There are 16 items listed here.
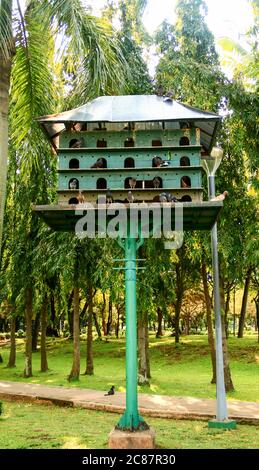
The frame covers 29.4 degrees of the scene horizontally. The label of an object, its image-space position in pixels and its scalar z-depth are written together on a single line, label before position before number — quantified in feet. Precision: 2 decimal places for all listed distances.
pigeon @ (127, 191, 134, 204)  24.57
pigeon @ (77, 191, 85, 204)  24.70
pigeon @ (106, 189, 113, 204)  24.88
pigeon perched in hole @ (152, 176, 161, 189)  25.53
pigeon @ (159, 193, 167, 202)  24.41
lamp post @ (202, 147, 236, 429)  31.96
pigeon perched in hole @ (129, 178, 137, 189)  25.50
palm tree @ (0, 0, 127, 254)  28.17
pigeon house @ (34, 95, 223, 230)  25.61
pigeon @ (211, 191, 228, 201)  24.62
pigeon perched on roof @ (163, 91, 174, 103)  26.99
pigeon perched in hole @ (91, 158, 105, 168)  25.86
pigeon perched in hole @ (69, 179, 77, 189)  25.89
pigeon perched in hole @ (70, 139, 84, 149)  26.63
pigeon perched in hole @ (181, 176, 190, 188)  25.71
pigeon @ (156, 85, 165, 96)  28.02
